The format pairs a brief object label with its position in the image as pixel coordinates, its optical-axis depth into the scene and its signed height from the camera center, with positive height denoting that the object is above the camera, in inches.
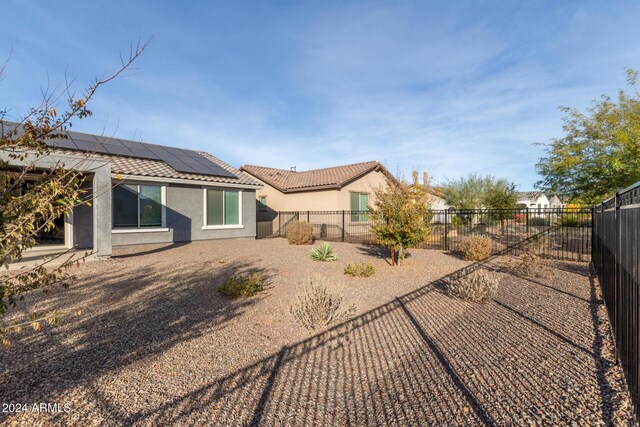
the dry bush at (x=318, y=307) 200.4 -63.7
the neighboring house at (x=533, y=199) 2082.8 +113.0
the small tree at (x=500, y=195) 912.3 +57.3
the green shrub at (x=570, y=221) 752.5 -19.0
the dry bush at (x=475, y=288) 251.1 -63.2
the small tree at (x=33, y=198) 82.4 +4.4
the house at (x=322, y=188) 812.6 +72.9
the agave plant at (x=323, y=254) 439.5 -60.8
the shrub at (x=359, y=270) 344.8 -65.4
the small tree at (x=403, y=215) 370.9 -1.8
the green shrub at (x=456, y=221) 854.1 -21.8
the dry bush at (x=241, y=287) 261.0 -65.0
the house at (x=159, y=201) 466.3 +23.4
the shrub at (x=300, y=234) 637.3 -43.6
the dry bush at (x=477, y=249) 438.9 -51.7
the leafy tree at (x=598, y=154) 411.8 +93.0
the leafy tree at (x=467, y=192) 965.8 +72.7
